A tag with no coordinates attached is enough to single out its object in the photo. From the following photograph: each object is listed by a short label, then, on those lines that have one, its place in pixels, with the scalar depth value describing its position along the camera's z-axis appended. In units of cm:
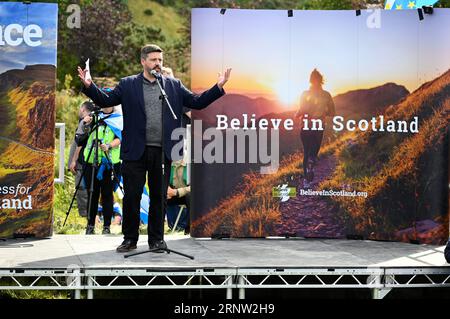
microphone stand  1214
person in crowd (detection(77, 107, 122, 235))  1623
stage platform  1143
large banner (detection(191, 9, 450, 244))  1459
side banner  1415
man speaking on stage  1255
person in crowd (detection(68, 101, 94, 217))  1650
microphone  1238
